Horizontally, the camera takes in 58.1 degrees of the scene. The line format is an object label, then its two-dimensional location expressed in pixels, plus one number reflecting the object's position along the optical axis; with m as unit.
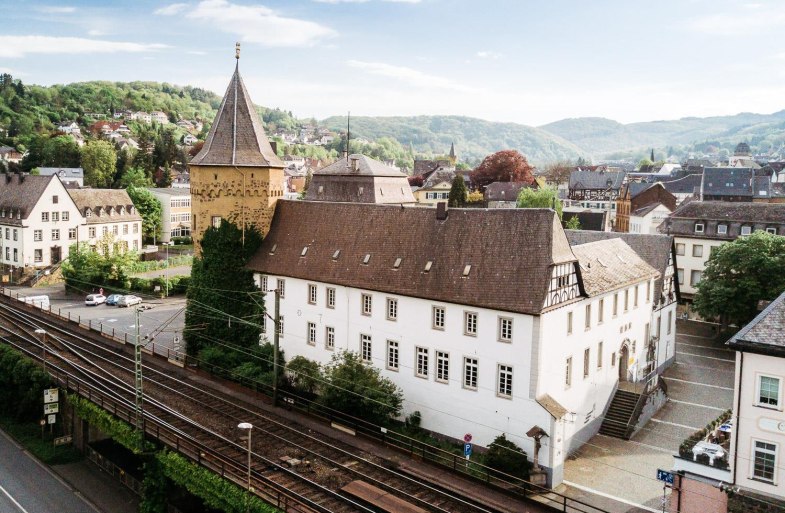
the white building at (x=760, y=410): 24.20
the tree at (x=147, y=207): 88.69
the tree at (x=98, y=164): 113.06
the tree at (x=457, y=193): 99.91
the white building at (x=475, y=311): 30.59
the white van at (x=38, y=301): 56.53
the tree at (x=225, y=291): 41.94
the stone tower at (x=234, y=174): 43.44
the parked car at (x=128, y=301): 60.59
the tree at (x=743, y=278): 45.59
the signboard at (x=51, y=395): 35.91
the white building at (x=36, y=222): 69.25
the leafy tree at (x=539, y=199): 87.74
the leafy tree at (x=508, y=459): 29.02
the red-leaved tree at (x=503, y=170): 122.56
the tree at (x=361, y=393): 32.81
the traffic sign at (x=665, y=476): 26.00
